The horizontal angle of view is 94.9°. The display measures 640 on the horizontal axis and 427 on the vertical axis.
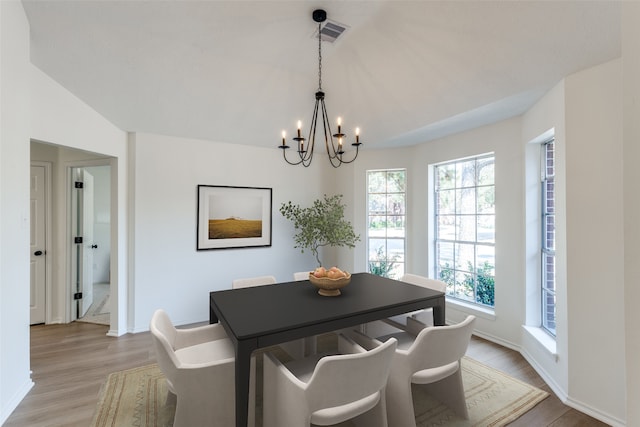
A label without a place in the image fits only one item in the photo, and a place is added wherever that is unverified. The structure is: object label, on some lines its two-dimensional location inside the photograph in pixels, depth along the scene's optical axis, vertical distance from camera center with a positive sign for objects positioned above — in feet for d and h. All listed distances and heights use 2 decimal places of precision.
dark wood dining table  5.24 -2.17
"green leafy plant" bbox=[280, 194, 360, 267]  13.87 -0.52
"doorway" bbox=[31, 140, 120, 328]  12.38 -0.83
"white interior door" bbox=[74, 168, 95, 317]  13.05 -1.20
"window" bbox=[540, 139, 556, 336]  9.43 -0.88
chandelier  6.94 +5.12
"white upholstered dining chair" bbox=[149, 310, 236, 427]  5.23 -3.19
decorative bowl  7.59 -1.82
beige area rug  6.64 -4.68
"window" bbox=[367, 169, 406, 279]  14.80 -0.37
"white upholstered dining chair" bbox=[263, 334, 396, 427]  4.61 -2.95
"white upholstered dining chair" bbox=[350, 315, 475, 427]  5.81 -3.04
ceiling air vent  8.00 +5.18
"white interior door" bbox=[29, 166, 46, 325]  12.21 -1.28
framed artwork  13.14 -0.13
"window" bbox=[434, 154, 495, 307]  11.69 -0.59
